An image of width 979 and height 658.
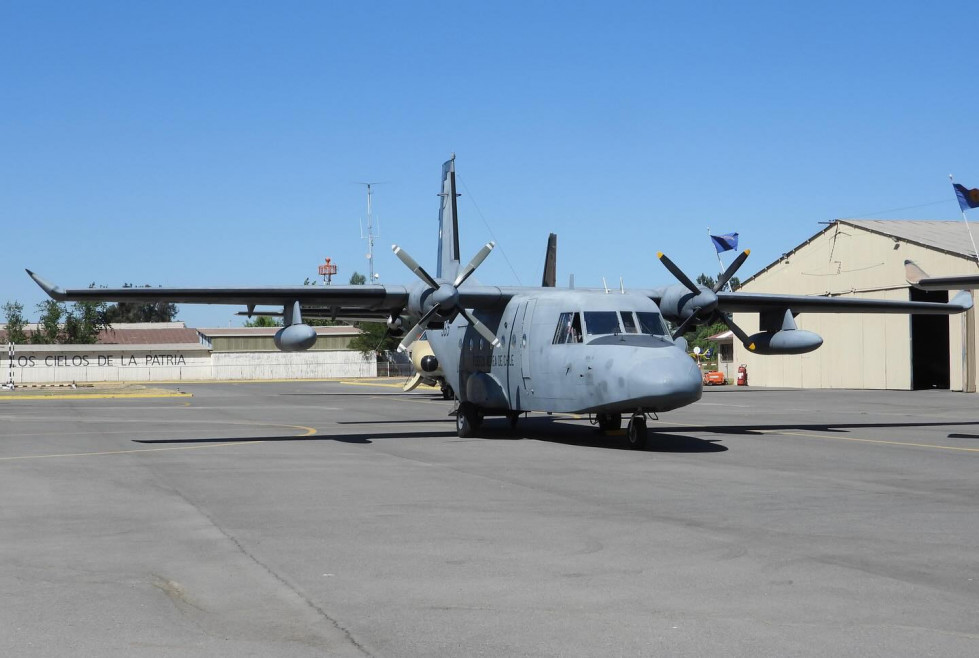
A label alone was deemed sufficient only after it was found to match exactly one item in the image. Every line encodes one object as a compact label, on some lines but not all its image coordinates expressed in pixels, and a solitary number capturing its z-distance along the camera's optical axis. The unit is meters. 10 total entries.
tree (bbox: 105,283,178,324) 174.62
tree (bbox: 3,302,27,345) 115.81
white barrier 88.81
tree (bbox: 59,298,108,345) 117.12
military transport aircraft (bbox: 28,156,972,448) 18.86
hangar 50.06
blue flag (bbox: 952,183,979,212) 33.34
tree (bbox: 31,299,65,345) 116.19
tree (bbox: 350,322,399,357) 99.29
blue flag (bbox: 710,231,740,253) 47.50
